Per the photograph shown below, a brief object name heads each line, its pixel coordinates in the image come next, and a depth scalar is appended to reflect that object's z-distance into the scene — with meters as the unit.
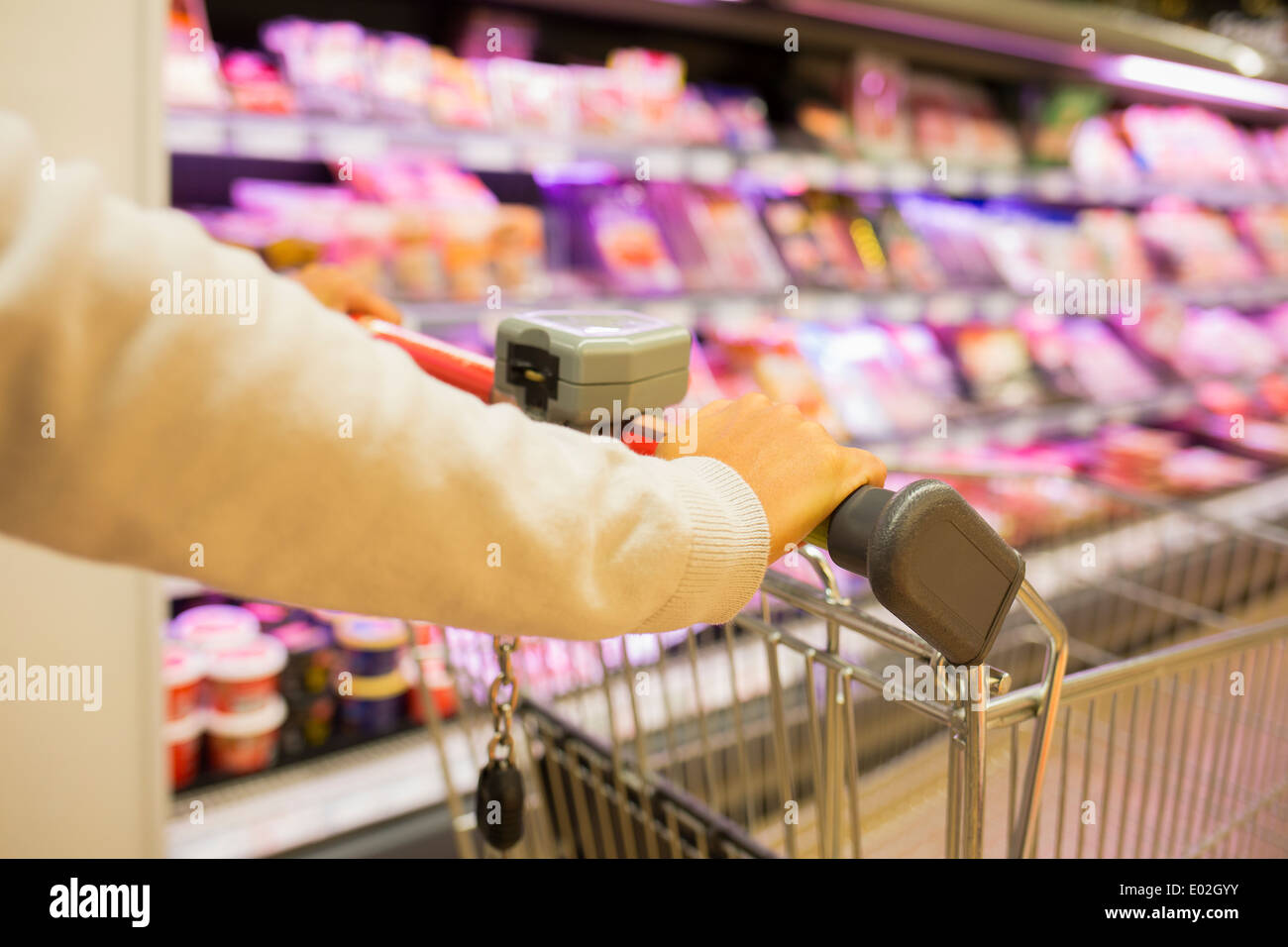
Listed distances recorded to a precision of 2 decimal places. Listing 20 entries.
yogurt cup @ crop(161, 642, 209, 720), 1.83
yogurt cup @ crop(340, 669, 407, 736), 2.07
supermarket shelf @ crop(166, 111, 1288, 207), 1.73
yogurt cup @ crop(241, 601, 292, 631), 2.09
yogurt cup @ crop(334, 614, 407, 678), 2.07
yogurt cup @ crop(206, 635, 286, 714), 1.90
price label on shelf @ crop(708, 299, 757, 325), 2.50
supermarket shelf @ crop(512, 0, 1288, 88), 2.44
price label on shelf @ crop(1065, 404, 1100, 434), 3.48
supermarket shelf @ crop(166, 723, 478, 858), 1.80
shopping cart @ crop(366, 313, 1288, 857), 0.68
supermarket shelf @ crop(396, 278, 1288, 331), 2.03
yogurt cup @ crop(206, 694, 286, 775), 1.89
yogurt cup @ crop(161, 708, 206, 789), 1.83
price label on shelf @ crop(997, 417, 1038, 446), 3.24
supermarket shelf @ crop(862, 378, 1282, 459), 3.00
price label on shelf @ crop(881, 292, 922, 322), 2.89
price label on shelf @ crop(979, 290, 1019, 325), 3.20
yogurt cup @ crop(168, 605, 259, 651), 1.96
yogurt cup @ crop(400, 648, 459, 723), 2.13
